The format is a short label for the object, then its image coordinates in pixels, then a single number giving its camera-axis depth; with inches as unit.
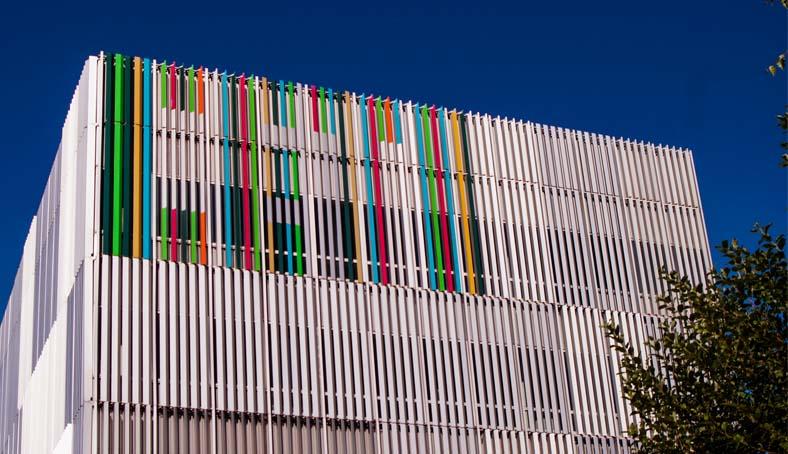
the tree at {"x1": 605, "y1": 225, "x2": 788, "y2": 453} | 968.9
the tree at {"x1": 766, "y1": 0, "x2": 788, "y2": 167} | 915.9
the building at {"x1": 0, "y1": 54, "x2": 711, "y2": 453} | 1459.2
